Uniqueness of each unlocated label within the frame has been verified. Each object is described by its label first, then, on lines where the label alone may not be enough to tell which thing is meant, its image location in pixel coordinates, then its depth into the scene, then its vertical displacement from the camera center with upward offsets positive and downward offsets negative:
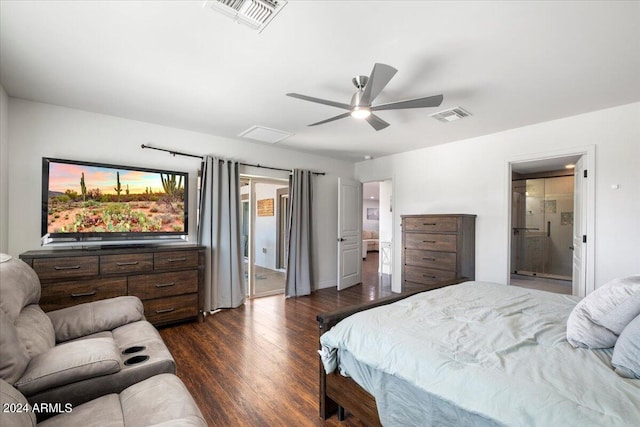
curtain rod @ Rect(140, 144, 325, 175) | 3.55 +0.77
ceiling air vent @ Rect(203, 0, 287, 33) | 1.61 +1.18
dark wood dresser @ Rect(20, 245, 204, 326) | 2.67 -0.69
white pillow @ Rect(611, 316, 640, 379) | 1.06 -0.53
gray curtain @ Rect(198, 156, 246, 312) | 3.85 -0.28
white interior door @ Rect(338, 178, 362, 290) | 5.19 -0.37
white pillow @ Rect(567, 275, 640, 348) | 1.25 -0.46
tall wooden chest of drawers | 3.73 -0.47
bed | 0.97 -0.62
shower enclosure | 5.69 -0.24
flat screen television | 2.93 +0.10
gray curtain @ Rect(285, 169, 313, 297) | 4.73 -0.42
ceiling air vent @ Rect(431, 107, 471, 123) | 3.08 +1.12
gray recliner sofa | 1.19 -0.71
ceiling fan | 1.97 +0.89
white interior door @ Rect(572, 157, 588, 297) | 3.18 -0.21
